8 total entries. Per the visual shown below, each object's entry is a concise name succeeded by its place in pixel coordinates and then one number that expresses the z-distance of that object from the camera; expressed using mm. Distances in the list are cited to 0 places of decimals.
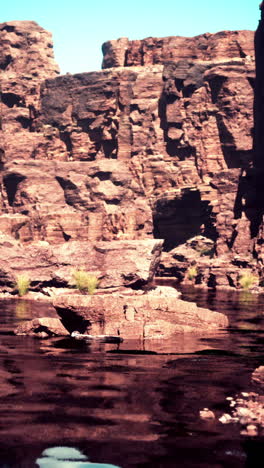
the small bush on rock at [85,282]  70125
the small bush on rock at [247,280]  84875
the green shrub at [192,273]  104375
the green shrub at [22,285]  73000
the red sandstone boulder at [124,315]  34500
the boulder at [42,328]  35812
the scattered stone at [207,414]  18594
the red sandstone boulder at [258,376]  22095
